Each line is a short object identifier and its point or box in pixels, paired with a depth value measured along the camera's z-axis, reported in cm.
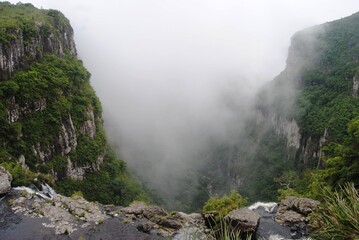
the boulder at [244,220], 2553
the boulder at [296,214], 2919
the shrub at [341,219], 673
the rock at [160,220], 2802
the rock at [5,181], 2991
